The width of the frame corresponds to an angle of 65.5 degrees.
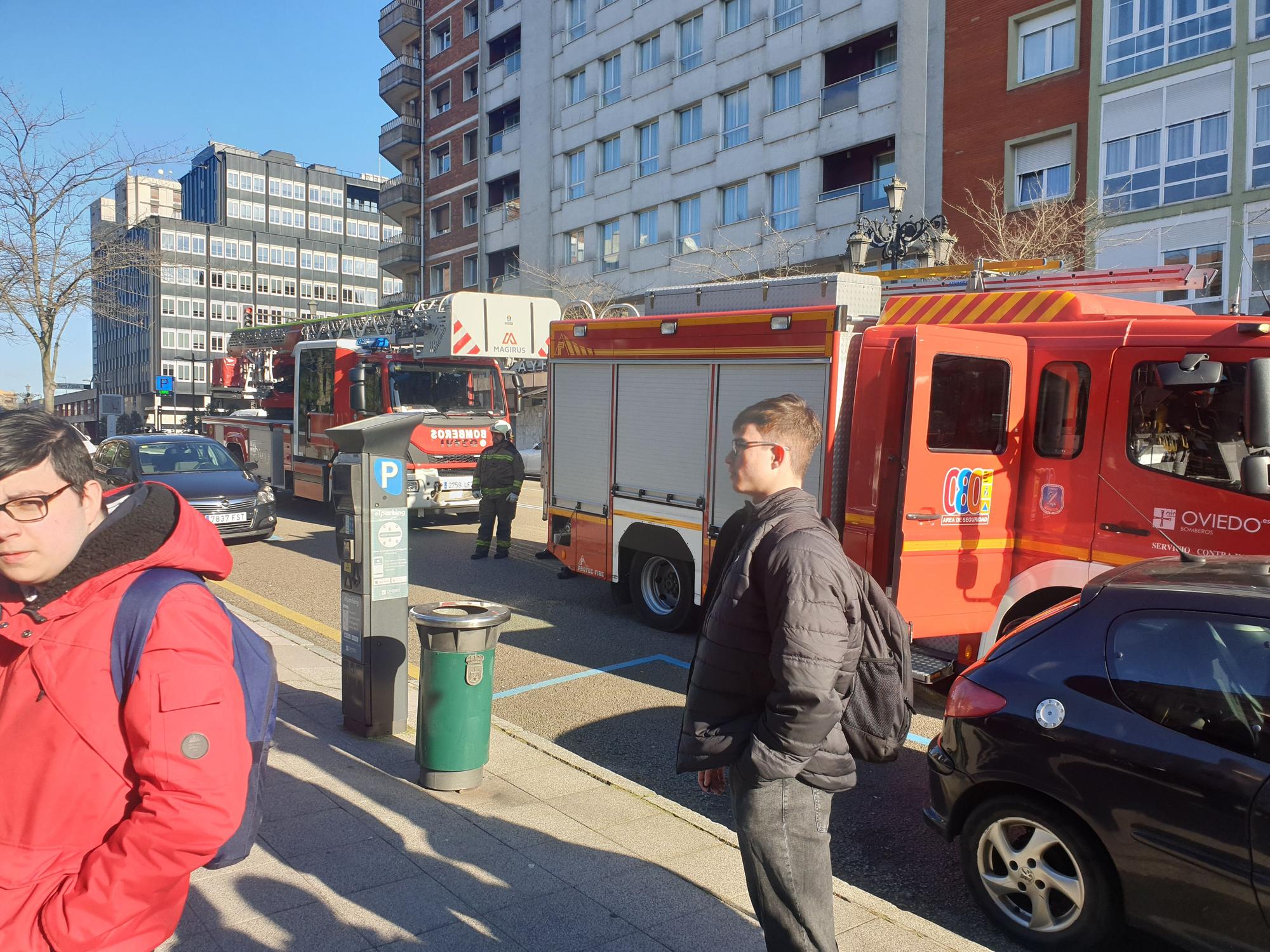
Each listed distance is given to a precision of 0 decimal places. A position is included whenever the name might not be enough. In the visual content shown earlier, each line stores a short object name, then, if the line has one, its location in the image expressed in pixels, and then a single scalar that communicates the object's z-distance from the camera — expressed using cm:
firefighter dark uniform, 1255
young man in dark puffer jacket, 243
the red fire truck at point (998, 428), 561
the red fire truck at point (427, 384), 1459
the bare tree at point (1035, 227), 1839
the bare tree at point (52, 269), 1933
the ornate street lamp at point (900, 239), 1223
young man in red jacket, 164
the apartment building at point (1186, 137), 1925
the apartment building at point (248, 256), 9525
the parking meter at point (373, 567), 547
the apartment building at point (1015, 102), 2212
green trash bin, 479
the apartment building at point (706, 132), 2573
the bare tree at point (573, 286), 3148
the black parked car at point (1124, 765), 304
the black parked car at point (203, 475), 1325
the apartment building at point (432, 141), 4475
